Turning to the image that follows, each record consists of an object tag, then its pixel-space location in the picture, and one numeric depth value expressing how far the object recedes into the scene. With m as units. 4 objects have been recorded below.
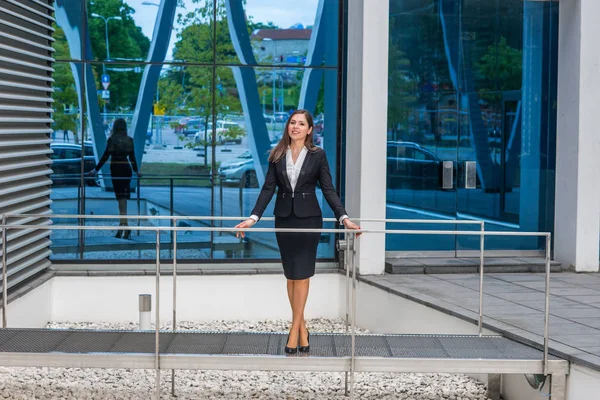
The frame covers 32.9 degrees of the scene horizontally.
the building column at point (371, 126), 10.73
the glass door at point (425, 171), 11.47
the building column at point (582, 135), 11.07
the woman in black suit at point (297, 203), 6.47
